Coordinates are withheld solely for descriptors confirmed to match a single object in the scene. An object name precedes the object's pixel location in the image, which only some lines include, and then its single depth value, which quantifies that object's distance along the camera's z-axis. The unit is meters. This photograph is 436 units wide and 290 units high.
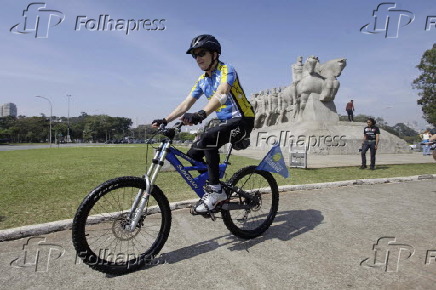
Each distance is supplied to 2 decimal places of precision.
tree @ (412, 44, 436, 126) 39.43
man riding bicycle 3.18
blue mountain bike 2.65
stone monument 20.47
